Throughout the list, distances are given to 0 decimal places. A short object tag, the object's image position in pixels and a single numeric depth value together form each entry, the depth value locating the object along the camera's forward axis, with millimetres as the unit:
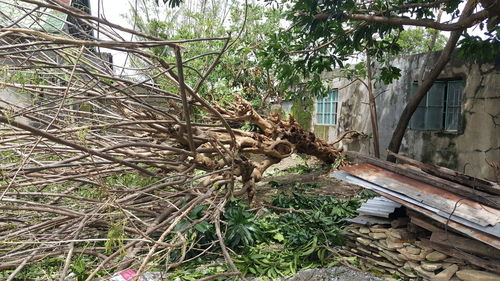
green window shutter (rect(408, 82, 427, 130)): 6753
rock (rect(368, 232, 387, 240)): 3162
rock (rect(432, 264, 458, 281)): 2611
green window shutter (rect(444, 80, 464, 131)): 6062
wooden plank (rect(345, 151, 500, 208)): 2670
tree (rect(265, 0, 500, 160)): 3762
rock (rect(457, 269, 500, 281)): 2420
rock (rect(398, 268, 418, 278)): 2814
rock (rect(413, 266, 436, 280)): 2689
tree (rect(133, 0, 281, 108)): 8648
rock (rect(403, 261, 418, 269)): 2832
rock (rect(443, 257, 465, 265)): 2674
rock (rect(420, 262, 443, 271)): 2705
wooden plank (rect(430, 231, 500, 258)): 2506
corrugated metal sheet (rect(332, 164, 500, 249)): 2400
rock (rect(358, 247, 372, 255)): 3220
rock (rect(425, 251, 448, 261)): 2753
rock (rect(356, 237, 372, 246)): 3228
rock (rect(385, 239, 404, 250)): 2990
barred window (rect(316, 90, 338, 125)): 9391
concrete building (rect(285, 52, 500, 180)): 5500
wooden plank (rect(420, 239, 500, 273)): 2469
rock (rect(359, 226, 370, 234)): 3329
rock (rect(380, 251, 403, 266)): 2951
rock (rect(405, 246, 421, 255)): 2885
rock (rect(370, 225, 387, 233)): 3234
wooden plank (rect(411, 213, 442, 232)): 2805
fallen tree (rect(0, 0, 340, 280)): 2162
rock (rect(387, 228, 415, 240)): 3049
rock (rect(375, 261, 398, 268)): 3006
